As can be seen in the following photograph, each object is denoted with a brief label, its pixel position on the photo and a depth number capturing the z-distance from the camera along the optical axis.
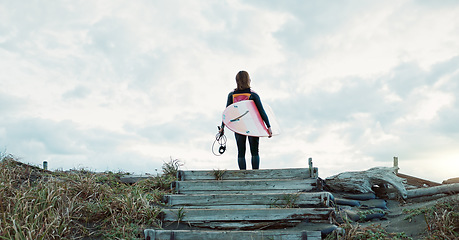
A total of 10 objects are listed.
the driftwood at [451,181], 9.46
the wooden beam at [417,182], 10.43
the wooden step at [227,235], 4.93
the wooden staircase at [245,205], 5.05
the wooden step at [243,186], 6.78
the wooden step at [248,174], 7.37
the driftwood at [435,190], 7.69
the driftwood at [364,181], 8.08
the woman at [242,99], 7.91
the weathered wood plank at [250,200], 5.99
